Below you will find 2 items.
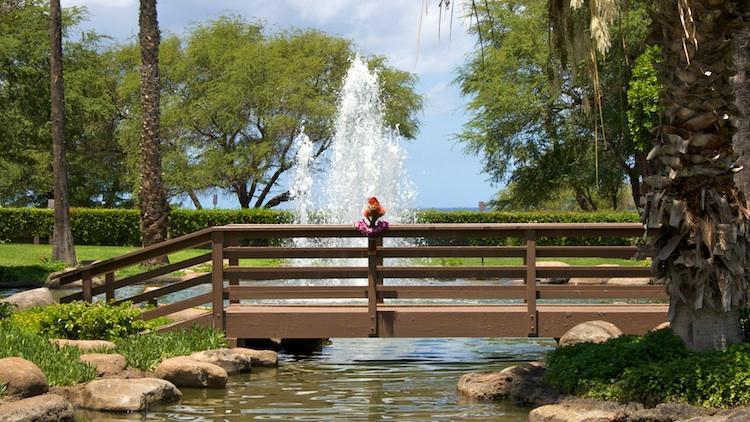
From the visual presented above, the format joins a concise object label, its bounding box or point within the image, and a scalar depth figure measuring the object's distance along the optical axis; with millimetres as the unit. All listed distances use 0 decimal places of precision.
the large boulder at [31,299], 16281
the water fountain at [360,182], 32938
